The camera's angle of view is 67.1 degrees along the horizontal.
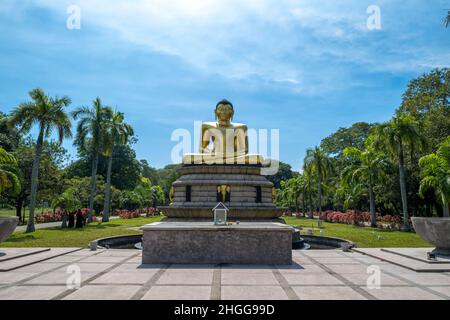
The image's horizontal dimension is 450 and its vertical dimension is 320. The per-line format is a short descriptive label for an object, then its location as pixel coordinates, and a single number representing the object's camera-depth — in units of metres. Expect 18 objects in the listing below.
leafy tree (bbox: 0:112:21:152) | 36.22
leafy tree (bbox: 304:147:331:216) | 40.82
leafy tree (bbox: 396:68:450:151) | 27.33
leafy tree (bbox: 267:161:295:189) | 83.94
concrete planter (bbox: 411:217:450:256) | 10.28
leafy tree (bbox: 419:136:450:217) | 17.81
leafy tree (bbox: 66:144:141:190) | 55.22
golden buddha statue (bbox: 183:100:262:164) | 21.72
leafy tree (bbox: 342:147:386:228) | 28.79
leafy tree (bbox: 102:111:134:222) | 30.67
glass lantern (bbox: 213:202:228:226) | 11.09
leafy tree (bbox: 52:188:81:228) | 23.20
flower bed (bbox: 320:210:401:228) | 29.79
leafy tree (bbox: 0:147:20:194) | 16.65
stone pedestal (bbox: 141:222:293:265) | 9.98
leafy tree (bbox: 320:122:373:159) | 58.50
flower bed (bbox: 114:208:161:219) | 41.98
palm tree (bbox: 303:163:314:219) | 42.19
